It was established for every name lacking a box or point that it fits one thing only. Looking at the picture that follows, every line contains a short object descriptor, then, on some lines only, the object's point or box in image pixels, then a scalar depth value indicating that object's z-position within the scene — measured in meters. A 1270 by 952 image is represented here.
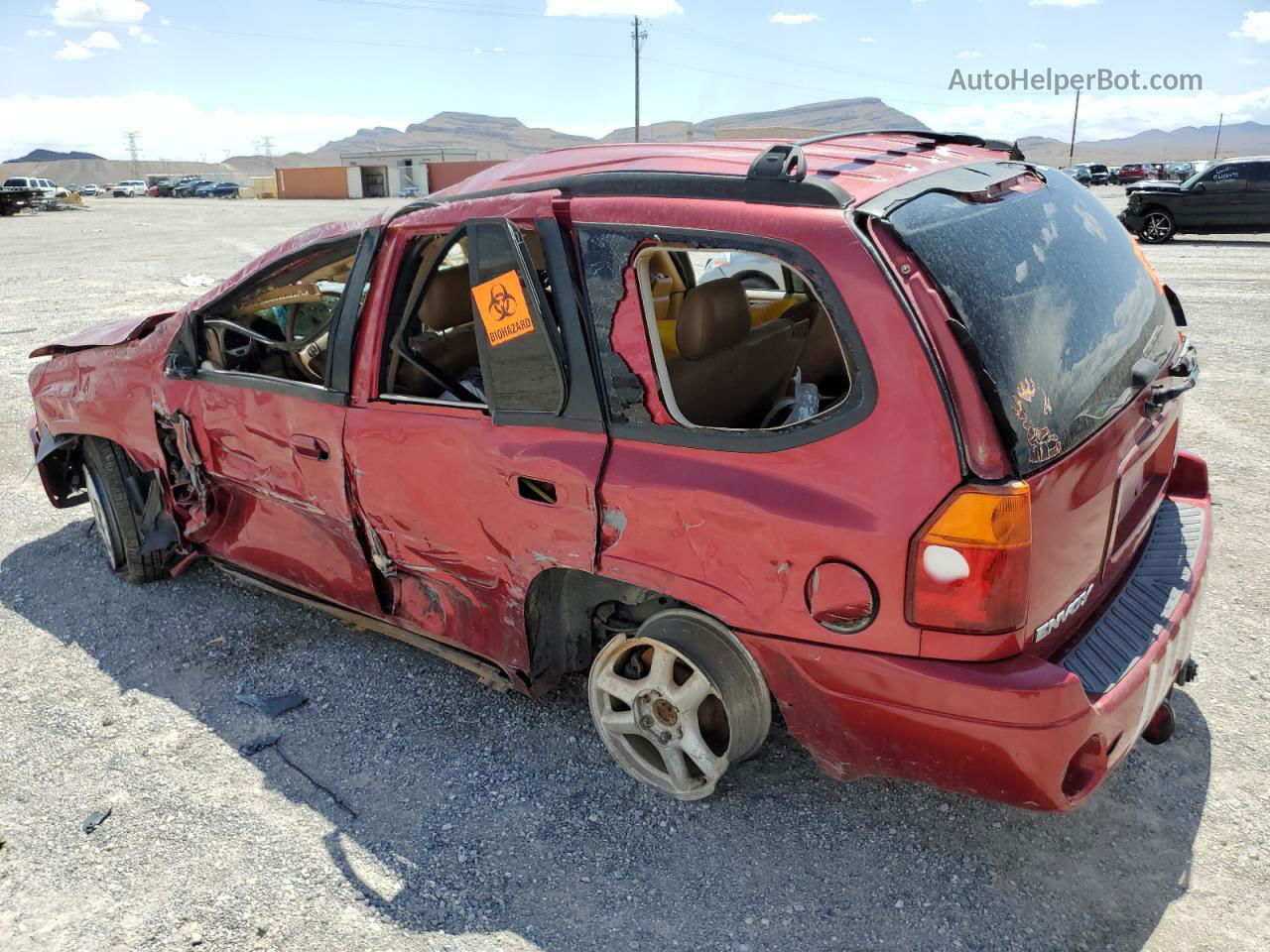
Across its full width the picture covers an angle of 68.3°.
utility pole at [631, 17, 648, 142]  82.94
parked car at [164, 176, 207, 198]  72.19
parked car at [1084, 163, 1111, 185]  54.38
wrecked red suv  2.12
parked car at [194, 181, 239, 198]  68.62
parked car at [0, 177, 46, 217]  39.03
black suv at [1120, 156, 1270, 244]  17.41
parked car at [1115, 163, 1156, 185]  50.41
